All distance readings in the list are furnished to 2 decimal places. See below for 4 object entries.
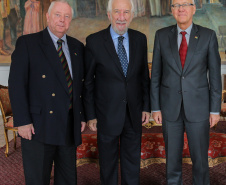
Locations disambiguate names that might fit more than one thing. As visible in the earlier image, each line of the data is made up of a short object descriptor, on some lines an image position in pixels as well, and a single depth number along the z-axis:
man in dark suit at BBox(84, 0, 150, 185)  2.14
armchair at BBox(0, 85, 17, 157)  3.97
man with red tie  2.07
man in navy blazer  1.93
